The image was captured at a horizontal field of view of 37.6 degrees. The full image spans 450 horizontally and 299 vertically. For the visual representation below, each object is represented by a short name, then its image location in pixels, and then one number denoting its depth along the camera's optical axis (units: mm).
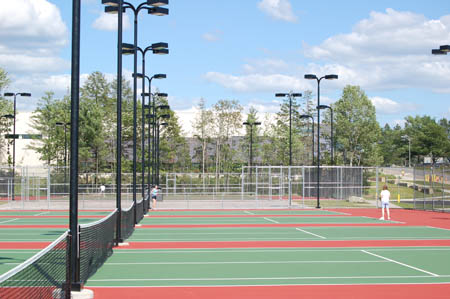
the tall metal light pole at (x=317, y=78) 40969
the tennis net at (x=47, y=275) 9991
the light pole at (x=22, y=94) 49875
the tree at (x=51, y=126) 75381
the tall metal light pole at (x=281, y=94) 47500
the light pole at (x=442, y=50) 28739
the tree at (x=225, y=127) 86188
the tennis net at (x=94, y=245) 13477
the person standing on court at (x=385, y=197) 32812
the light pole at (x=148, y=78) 35188
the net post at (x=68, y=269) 11367
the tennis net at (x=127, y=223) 22444
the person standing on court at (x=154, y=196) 45031
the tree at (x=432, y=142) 134625
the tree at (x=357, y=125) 91444
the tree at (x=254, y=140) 85156
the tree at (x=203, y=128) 86750
